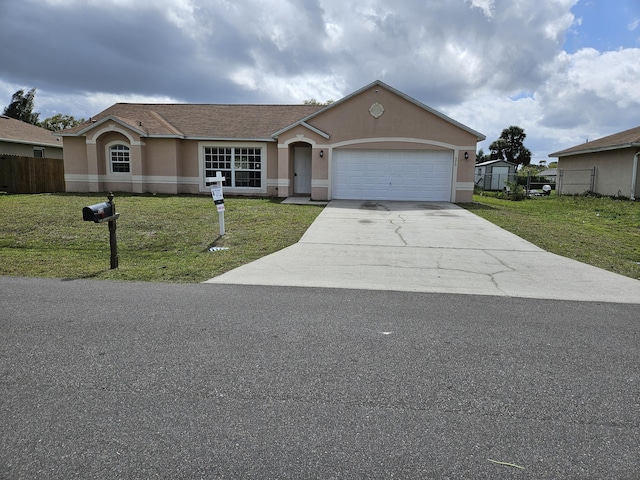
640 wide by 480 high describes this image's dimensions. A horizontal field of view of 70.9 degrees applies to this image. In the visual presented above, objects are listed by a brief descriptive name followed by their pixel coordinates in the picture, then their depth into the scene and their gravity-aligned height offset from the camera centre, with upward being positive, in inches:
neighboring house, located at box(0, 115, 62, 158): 1021.8 +83.4
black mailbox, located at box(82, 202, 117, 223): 299.0 -24.2
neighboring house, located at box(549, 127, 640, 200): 938.9 +44.8
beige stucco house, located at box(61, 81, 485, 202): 783.1 +53.9
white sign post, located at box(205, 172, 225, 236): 413.1 -12.9
